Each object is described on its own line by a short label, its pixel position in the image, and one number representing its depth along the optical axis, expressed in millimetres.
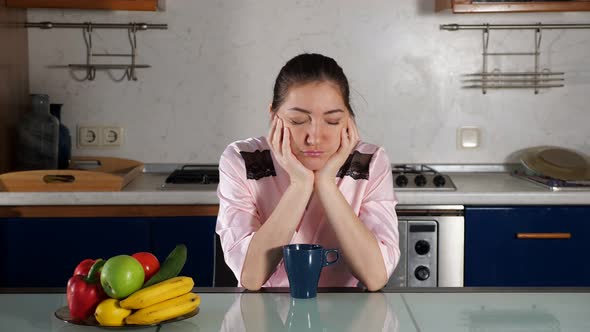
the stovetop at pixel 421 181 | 3275
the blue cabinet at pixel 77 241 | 3166
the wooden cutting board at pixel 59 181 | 3174
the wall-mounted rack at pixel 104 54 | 3695
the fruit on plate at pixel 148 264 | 1615
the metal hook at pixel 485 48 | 3736
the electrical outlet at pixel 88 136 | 3734
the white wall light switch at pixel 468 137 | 3797
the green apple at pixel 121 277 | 1517
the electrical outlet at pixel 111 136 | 3740
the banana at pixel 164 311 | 1529
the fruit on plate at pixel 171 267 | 1596
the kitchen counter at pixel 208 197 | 3143
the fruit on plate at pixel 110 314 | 1524
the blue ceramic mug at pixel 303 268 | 1718
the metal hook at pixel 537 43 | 3732
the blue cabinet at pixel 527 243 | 3195
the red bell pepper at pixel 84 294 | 1548
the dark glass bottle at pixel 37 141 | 3447
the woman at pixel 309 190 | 1996
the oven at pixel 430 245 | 3199
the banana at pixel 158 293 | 1529
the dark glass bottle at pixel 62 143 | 3561
